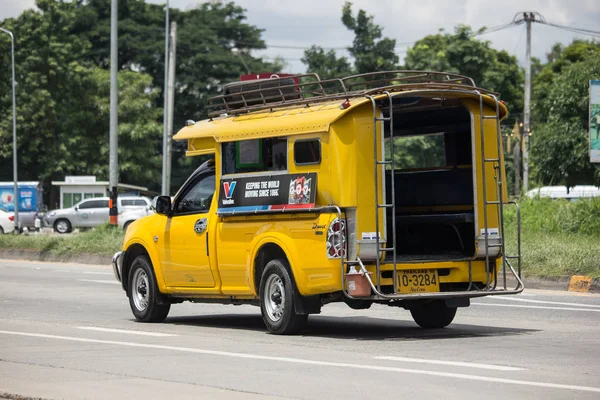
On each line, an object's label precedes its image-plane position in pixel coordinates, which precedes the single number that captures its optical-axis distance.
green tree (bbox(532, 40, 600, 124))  79.25
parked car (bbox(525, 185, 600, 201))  58.27
